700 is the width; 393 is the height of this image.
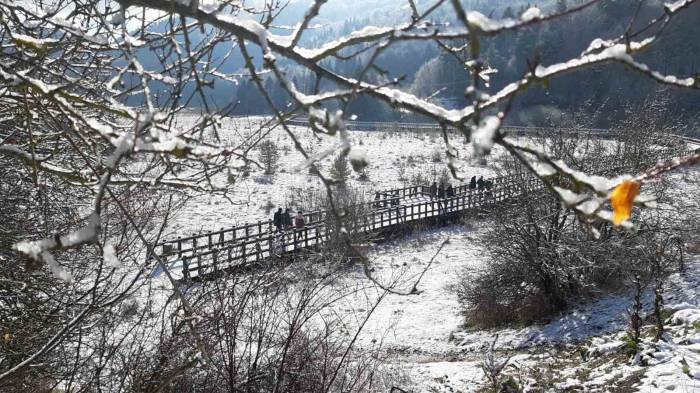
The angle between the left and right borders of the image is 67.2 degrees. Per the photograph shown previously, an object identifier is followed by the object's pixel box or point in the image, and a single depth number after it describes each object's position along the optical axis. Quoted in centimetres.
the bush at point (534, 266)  1029
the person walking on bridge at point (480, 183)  2170
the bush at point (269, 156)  2448
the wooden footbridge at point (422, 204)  1092
